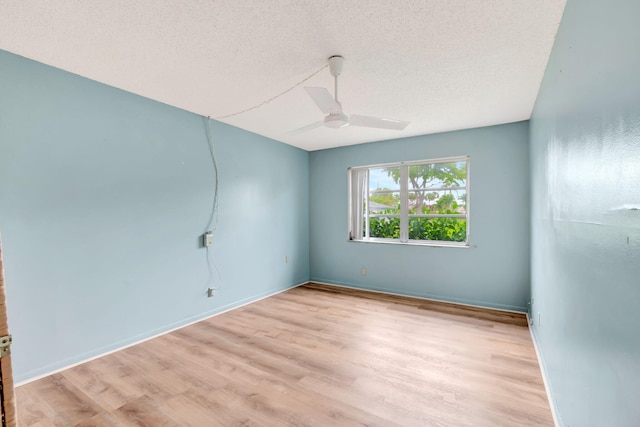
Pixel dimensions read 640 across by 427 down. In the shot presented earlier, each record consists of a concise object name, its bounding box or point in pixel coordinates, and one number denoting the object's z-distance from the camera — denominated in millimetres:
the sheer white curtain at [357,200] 4879
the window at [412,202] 4098
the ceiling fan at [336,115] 2074
